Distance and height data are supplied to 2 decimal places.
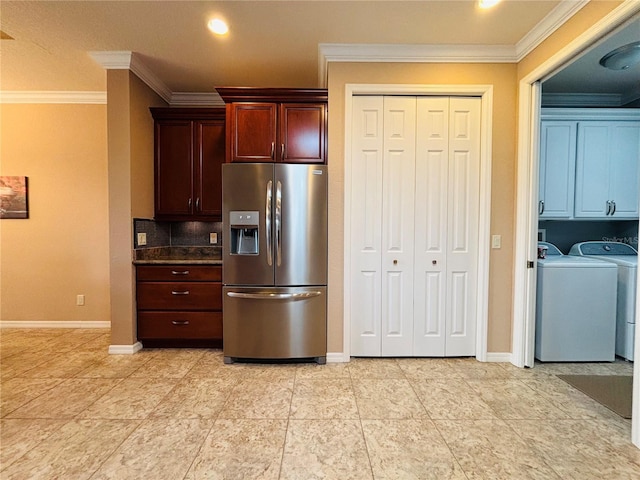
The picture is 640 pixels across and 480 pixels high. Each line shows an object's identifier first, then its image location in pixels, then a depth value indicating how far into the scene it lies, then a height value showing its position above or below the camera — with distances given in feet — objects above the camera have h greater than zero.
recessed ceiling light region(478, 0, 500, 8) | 6.78 +5.23
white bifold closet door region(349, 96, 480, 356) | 8.88 +0.17
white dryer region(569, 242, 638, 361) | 8.96 -2.21
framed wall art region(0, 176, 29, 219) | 11.72 +1.23
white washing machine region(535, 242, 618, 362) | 8.93 -2.40
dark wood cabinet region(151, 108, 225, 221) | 10.84 +2.40
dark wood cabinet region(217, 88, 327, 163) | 9.00 +3.01
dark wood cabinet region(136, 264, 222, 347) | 9.77 -2.44
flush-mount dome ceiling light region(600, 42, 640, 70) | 7.98 +4.91
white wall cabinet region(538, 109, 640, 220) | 10.28 +2.36
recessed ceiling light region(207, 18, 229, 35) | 7.57 +5.26
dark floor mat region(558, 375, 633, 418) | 6.72 -3.93
